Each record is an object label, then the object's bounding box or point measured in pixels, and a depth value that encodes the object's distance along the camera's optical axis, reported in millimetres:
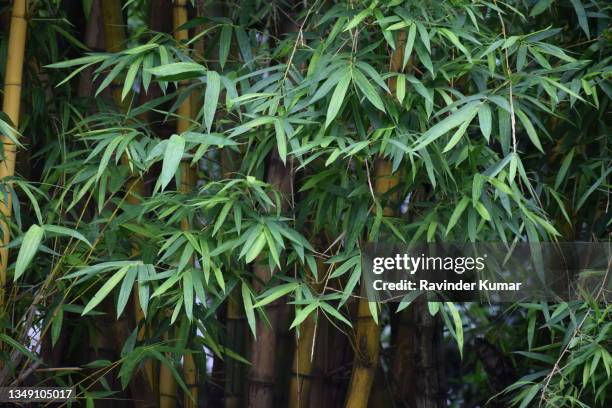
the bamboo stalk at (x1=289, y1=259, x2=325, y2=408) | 4839
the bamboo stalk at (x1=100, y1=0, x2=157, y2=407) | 4757
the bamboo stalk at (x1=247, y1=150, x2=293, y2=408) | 4803
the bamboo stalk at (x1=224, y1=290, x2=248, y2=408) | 4977
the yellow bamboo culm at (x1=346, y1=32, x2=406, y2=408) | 4537
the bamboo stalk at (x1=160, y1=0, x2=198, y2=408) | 4806
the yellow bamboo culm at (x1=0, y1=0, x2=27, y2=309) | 4490
